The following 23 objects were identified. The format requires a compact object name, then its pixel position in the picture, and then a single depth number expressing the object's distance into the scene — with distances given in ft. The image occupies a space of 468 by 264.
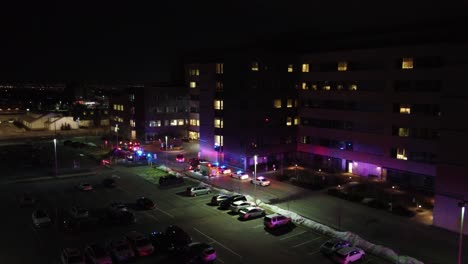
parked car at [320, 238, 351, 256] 91.03
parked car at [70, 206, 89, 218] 115.85
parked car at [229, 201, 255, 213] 121.73
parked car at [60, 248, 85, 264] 84.64
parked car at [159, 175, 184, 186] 155.74
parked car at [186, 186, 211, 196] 141.18
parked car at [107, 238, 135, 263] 89.51
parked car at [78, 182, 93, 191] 149.18
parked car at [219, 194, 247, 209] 126.41
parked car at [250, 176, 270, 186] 155.53
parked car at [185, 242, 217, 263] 87.10
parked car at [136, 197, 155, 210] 126.00
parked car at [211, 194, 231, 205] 129.54
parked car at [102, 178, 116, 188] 153.89
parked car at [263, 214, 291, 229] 108.37
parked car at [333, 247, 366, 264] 87.45
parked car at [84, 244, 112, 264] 85.92
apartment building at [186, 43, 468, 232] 150.92
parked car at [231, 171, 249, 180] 166.40
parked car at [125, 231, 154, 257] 91.91
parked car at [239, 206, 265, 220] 116.16
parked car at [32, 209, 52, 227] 109.19
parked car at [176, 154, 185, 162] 207.64
